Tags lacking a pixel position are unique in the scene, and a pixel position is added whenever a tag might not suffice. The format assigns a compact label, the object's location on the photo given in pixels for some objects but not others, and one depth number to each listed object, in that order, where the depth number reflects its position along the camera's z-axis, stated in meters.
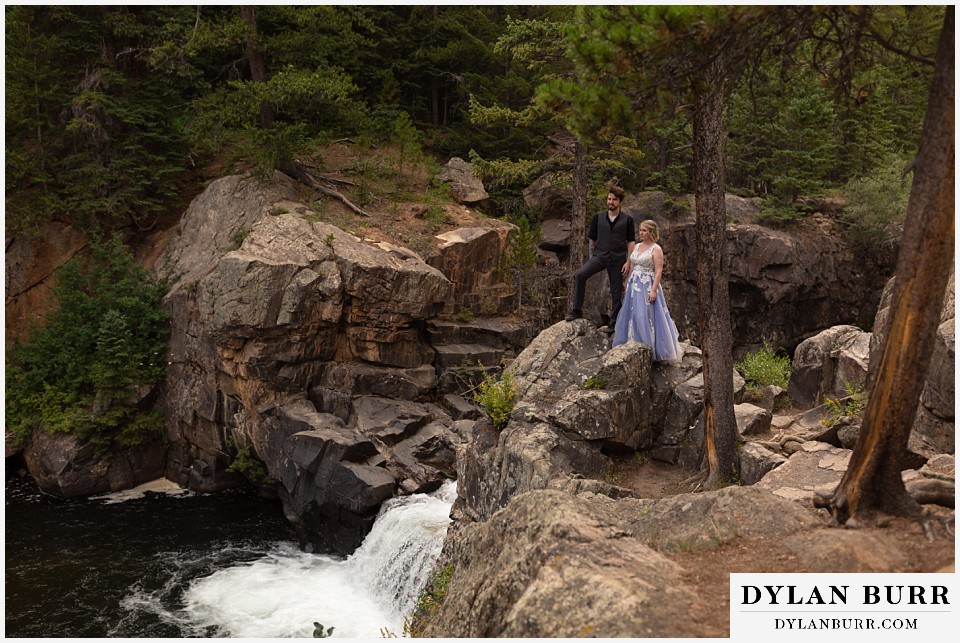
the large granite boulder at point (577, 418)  9.28
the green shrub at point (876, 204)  22.61
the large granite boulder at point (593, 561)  4.68
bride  9.91
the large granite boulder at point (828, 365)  10.64
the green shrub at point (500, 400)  9.97
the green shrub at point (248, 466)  17.34
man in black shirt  10.31
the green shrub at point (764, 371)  13.30
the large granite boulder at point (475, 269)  20.44
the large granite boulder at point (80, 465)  18.02
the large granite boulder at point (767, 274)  22.72
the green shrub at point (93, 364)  18.50
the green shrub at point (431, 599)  7.97
